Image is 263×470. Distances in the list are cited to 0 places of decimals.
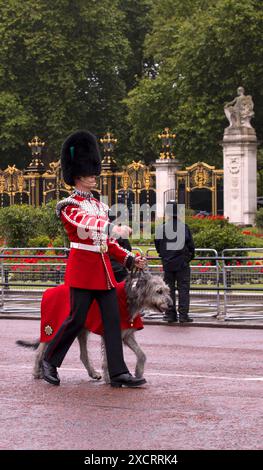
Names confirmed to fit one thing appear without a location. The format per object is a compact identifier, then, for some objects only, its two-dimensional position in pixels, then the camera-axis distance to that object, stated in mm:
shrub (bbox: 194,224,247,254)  27016
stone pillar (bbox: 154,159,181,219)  48719
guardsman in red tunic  11516
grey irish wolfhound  11602
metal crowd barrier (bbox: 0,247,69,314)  21906
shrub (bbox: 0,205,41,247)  31875
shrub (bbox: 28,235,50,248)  30688
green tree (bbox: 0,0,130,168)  60781
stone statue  47219
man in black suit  19391
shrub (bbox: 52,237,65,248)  30466
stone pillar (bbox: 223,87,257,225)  46094
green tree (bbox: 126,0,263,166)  53031
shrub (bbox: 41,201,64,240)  32250
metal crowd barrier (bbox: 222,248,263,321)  19734
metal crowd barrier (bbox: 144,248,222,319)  20250
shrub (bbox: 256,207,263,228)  43719
